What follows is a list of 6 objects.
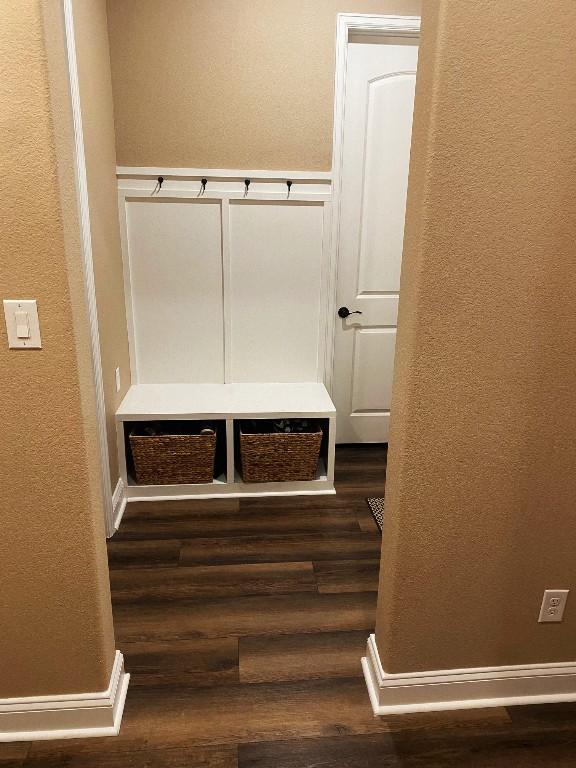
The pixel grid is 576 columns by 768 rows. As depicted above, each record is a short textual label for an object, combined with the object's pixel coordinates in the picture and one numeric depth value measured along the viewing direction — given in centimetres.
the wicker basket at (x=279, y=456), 298
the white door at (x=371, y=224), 305
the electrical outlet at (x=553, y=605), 178
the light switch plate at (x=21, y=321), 138
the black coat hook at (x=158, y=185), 300
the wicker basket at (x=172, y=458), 292
